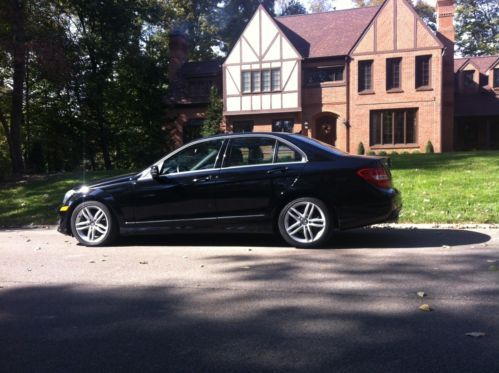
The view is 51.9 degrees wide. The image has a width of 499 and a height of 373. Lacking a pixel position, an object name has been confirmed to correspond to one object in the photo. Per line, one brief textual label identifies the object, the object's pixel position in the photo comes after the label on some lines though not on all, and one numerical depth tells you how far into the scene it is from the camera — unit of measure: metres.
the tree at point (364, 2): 49.73
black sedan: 6.82
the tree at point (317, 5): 54.72
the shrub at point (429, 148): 26.47
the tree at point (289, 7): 49.06
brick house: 27.02
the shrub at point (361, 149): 27.14
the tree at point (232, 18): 44.00
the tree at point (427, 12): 48.31
